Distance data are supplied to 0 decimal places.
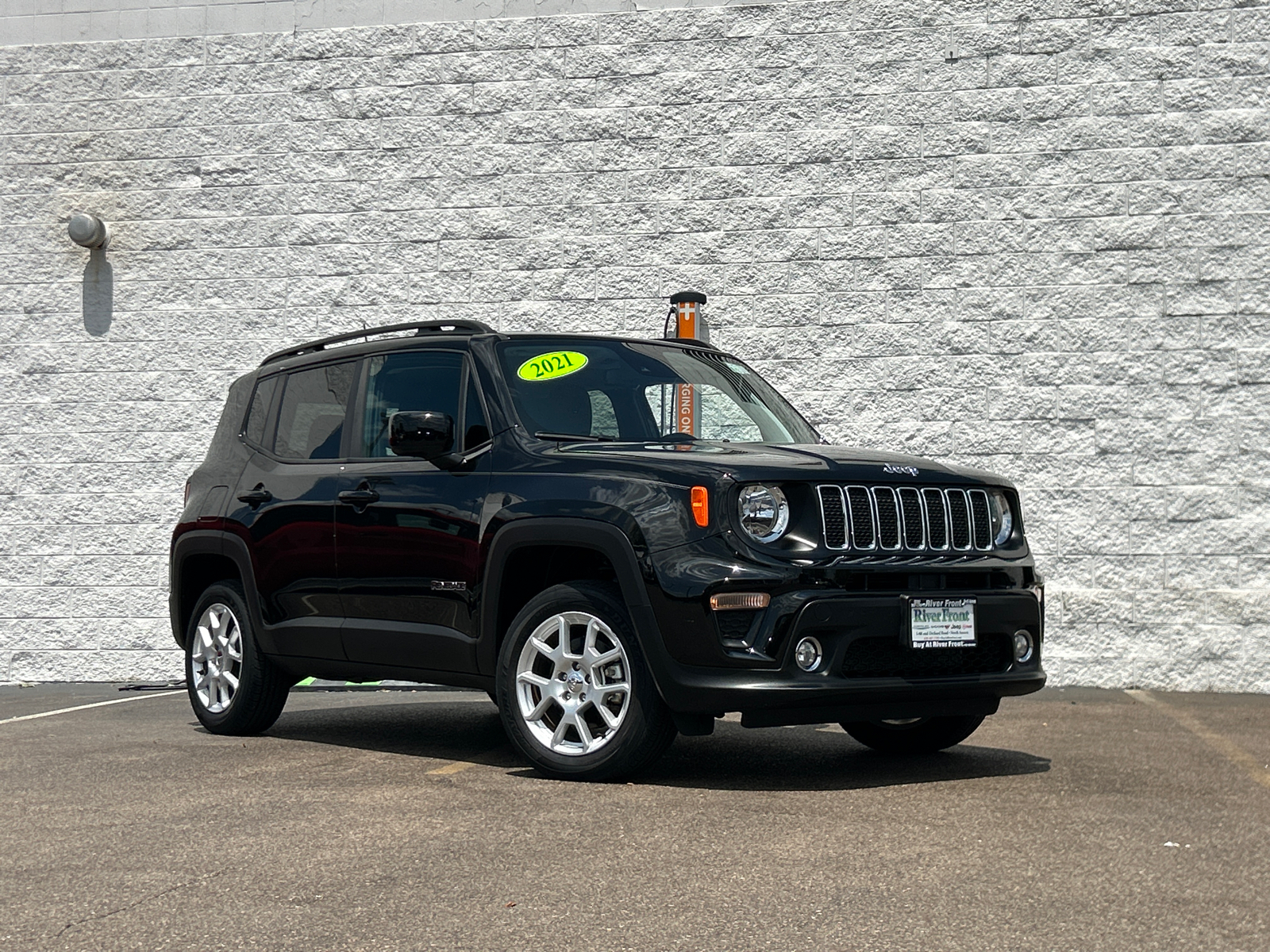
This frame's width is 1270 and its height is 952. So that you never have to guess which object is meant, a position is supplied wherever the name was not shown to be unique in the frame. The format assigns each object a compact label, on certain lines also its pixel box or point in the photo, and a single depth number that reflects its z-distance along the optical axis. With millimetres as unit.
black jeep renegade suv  6230
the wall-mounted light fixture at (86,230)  12828
